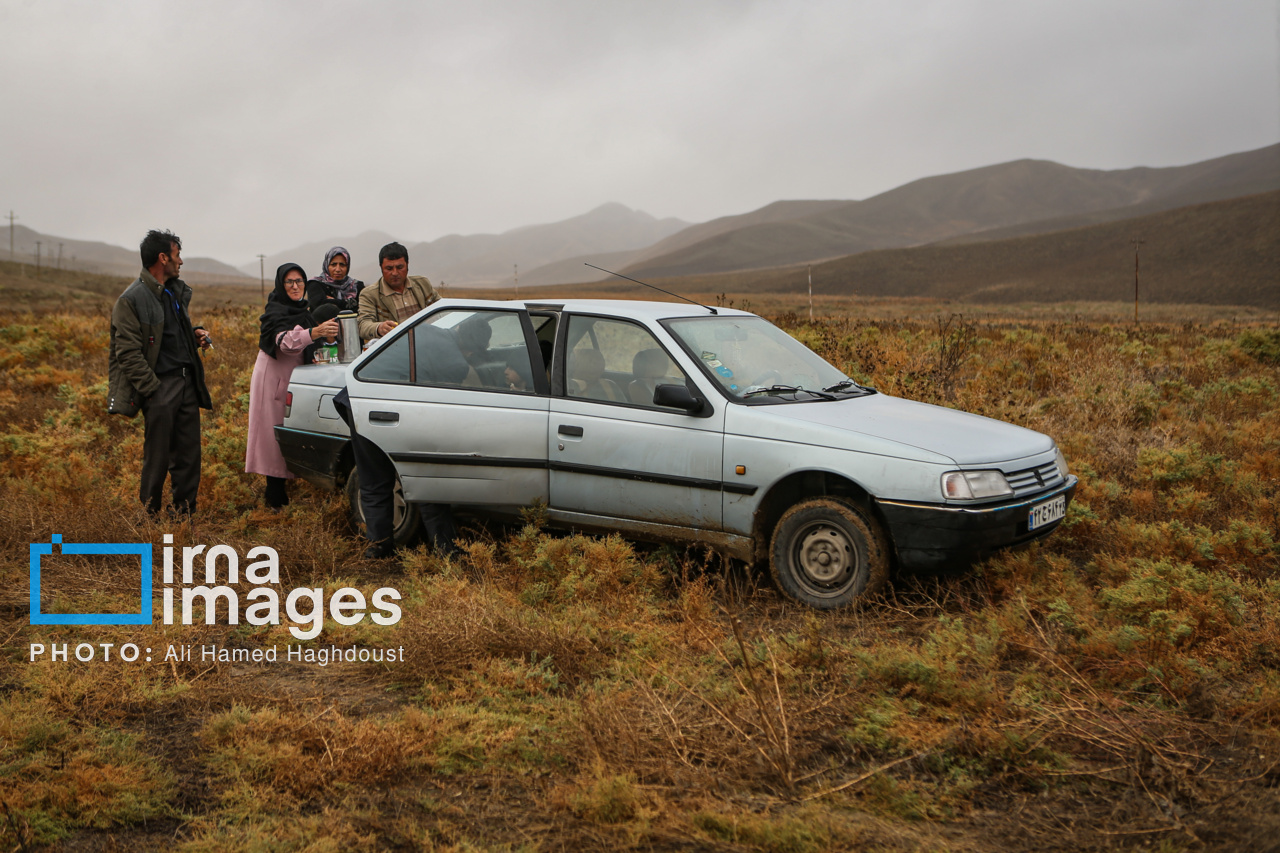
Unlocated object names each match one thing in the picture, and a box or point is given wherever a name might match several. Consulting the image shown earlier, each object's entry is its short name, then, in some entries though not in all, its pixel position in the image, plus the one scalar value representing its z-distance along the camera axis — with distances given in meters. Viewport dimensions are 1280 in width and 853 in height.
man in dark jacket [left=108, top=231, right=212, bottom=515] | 6.21
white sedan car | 4.63
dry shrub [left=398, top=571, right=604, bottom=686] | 4.09
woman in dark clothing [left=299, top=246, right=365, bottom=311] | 7.30
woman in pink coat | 6.96
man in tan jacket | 7.14
